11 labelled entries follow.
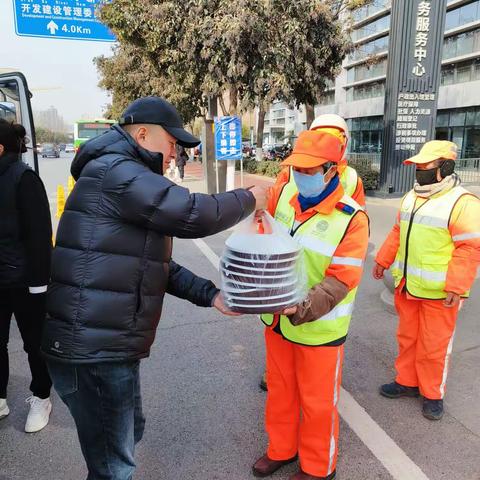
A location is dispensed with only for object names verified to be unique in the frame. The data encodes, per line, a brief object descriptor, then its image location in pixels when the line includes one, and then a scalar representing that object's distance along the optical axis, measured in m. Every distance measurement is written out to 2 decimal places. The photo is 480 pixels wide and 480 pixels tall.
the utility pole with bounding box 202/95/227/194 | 13.03
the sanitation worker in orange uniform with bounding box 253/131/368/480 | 2.00
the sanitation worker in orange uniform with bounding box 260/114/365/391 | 3.53
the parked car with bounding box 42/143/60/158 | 50.16
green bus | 25.98
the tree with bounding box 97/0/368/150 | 10.10
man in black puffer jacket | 1.59
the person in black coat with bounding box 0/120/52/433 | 2.62
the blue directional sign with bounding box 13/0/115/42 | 13.75
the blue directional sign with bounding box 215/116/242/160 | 10.87
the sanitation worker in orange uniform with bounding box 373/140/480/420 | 2.73
